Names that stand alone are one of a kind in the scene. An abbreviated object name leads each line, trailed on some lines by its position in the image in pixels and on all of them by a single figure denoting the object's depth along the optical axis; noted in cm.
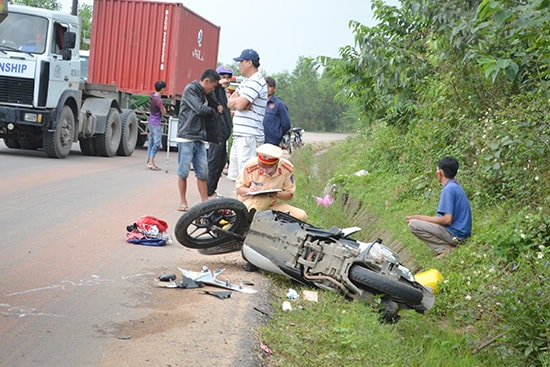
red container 2255
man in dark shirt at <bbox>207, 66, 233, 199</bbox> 1088
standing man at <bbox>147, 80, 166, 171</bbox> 1708
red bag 875
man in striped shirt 1006
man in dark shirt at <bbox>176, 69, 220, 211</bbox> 1062
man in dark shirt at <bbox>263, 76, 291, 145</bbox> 1122
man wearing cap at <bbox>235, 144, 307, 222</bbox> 822
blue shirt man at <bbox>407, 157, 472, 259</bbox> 889
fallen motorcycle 685
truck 1655
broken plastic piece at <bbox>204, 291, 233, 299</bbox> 657
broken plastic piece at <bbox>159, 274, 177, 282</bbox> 697
